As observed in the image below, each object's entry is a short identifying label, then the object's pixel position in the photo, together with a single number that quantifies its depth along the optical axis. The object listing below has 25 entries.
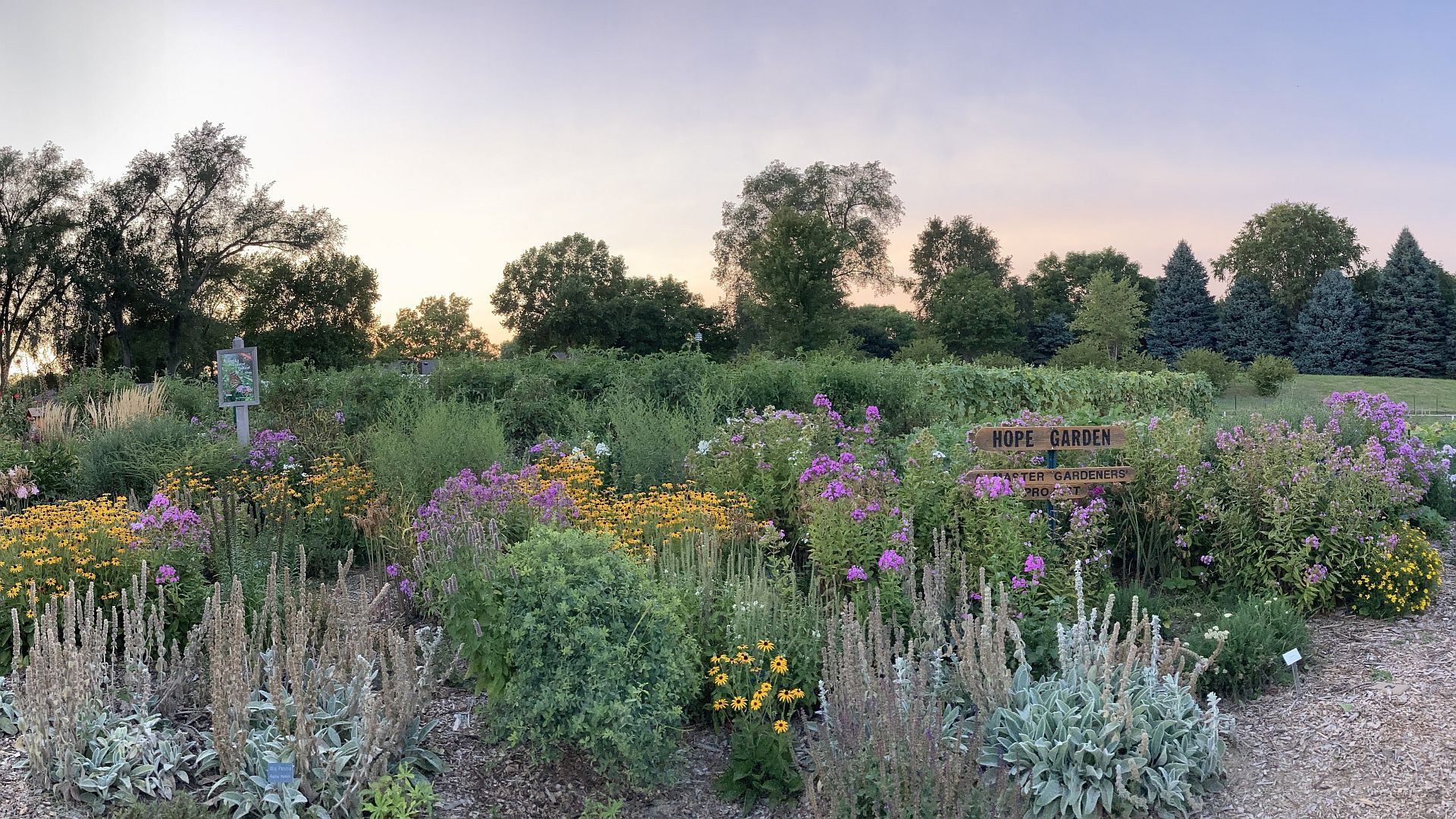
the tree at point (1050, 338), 46.94
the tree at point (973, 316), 41.59
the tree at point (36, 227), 27.89
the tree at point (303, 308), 33.53
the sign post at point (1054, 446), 4.89
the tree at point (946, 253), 50.62
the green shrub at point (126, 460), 7.45
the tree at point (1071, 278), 48.97
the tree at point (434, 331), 49.75
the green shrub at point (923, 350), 30.02
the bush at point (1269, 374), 28.17
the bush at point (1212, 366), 28.50
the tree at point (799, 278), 33.69
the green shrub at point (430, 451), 6.29
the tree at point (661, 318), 42.50
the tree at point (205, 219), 30.55
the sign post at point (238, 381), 8.79
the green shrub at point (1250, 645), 4.12
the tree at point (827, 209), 46.12
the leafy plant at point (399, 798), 3.07
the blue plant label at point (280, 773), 2.96
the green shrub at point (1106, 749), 3.23
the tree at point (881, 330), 46.75
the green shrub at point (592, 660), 3.19
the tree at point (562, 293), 41.72
